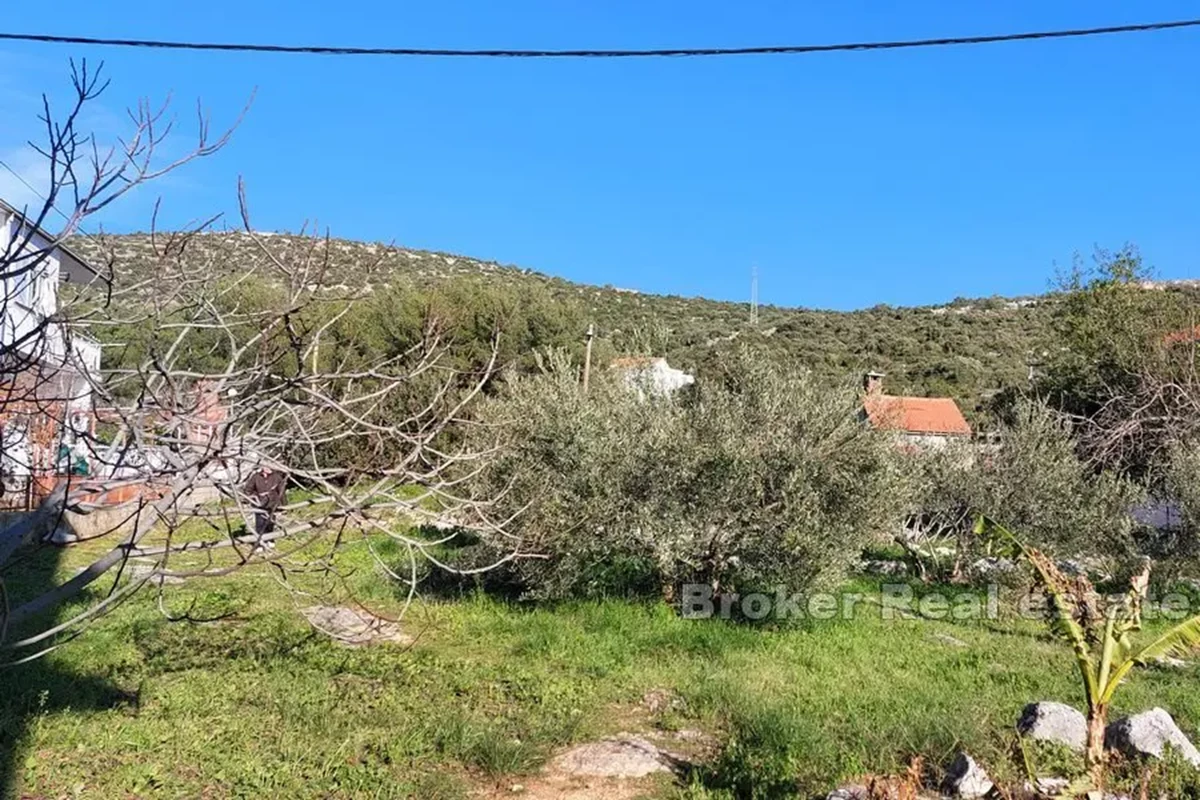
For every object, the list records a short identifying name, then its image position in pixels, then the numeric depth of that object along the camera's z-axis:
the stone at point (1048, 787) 4.30
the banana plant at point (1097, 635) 4.88
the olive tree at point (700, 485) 9.56
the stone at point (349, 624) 8.59
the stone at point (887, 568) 14.05
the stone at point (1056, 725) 5.74
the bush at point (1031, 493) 12.30
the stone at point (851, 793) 4.83
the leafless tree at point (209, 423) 3.79
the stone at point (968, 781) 4.95
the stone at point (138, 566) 9.67
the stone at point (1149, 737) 5.52
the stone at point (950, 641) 9.38
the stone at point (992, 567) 12.36
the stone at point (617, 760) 5.70
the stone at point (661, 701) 6.86
